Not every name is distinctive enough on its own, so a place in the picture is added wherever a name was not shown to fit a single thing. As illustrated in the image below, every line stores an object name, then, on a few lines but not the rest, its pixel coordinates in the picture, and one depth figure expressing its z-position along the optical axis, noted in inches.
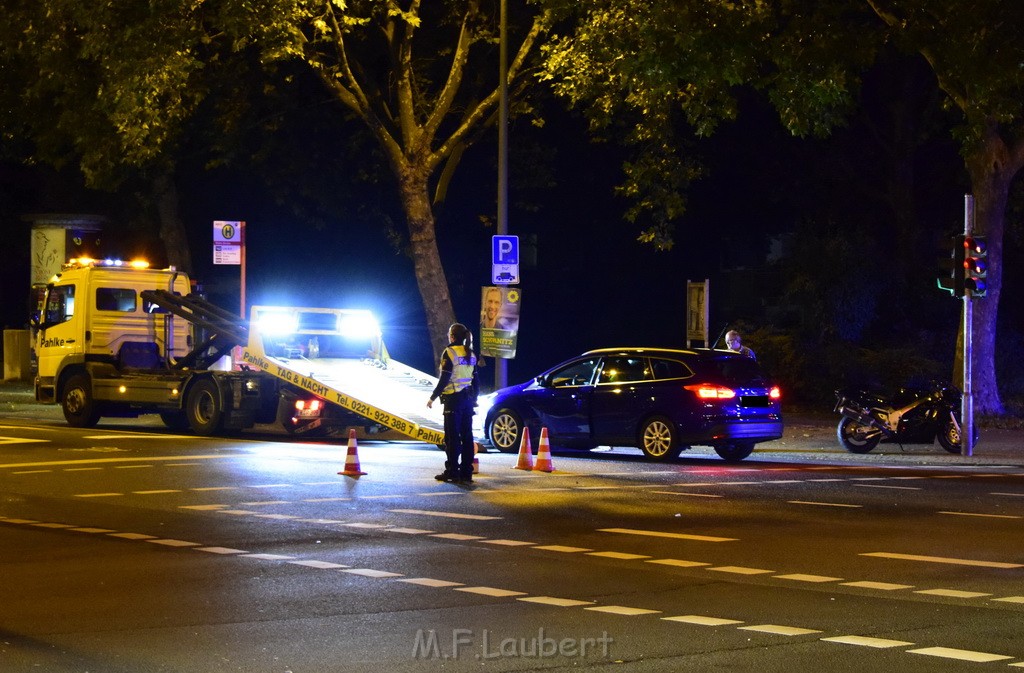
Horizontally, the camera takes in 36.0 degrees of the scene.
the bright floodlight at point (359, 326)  1021.8
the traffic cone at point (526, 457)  752.6
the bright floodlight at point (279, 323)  986.1
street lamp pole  1011.9
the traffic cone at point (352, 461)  713.0
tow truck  948.6
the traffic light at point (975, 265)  866.1
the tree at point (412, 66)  1013.2
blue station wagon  806.5
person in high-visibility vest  692.7
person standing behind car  912.3
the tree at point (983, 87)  944.9
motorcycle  888.3
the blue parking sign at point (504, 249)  1000.2
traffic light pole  858.8
